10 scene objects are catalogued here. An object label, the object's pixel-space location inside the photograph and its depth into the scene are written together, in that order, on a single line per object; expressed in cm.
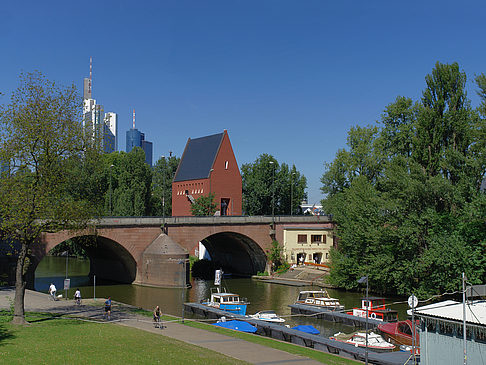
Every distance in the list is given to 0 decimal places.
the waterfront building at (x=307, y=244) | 6619
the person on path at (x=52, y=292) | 3968
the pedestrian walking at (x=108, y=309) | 2941
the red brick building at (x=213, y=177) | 8059
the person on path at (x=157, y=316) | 2850
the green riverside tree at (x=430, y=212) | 3991
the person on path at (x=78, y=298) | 3650
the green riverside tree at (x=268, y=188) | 9081
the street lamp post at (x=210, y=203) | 7550
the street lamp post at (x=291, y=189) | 8903
